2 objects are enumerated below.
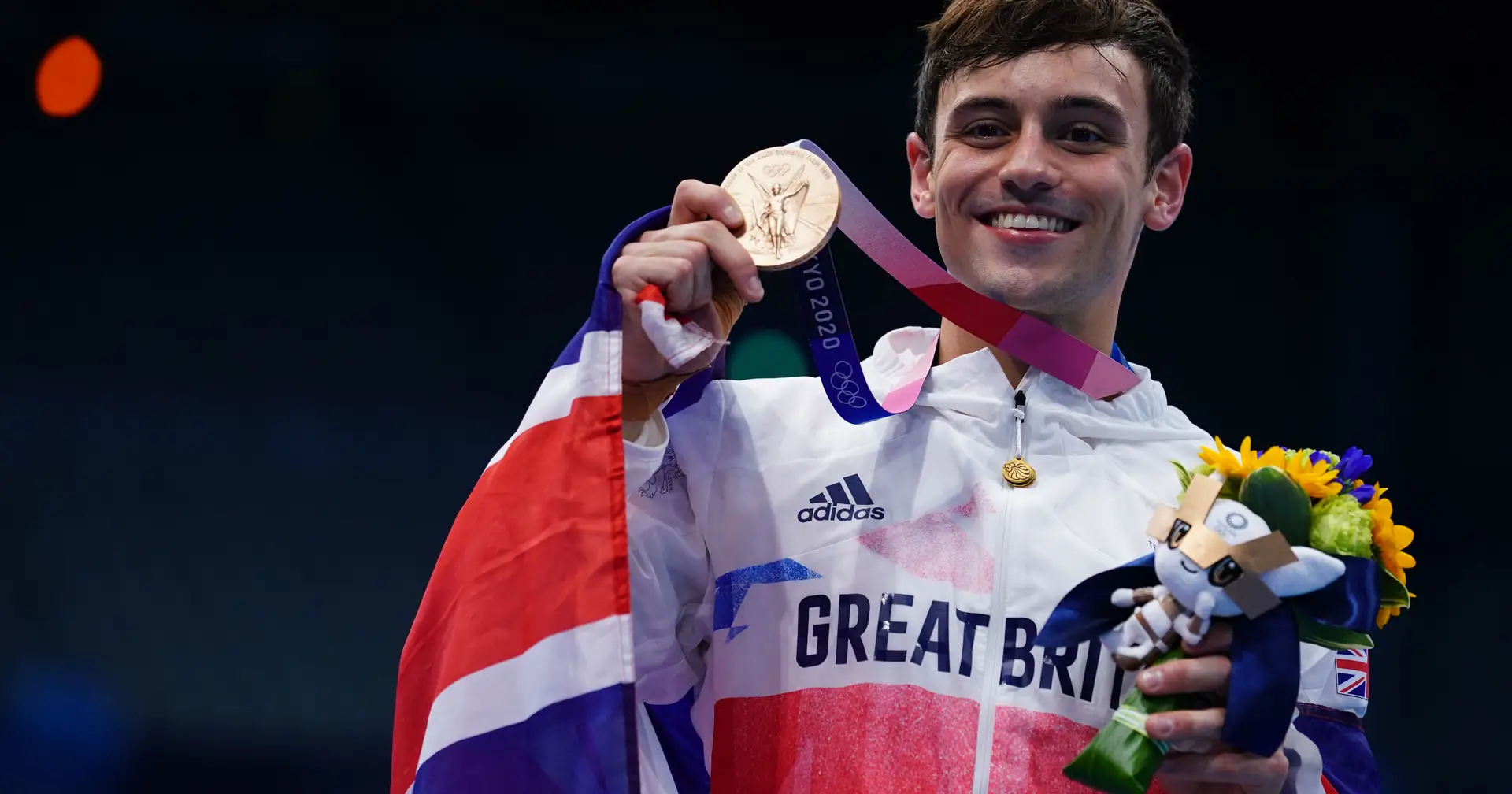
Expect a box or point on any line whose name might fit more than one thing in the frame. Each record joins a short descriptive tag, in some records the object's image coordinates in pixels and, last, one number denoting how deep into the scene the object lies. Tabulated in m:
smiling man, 4.64
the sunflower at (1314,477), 4.56
